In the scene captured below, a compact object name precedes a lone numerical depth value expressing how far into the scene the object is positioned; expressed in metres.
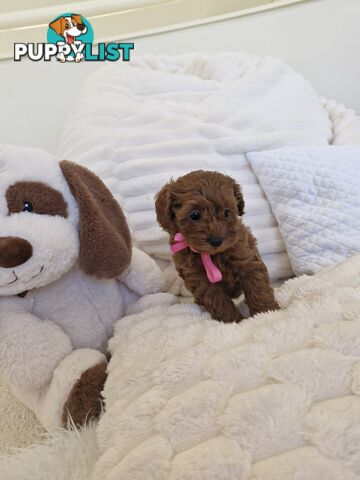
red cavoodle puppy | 0.60
